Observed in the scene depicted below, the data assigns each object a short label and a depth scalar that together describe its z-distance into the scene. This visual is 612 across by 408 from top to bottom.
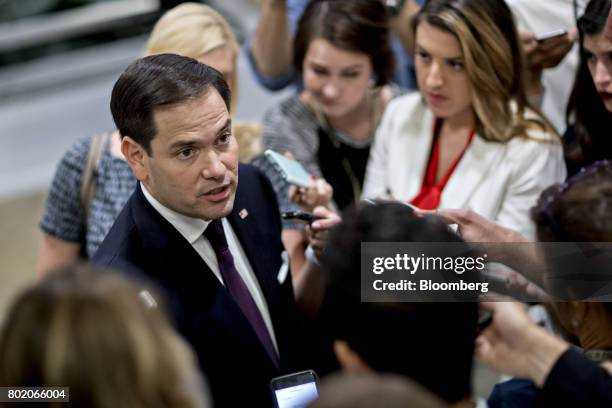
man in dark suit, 4.16
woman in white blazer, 5.55
